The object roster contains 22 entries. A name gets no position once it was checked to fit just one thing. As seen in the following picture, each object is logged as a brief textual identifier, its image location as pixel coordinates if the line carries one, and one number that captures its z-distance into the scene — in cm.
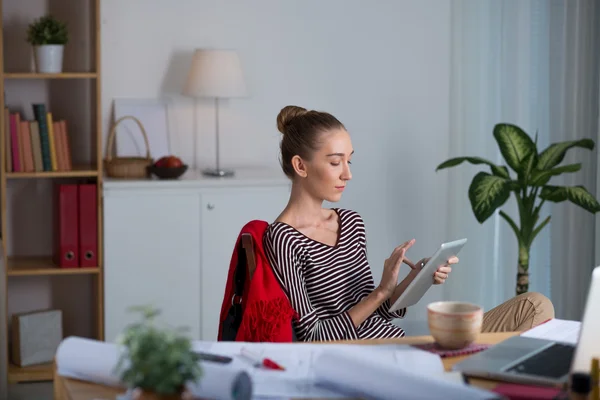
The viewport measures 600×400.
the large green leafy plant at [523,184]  394
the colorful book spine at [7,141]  385
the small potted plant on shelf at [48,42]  388
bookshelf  409
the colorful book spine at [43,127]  391
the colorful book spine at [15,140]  387
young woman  237
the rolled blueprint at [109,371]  143
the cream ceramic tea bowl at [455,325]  182
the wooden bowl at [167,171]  394
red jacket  229
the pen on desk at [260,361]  171
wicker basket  398
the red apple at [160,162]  396
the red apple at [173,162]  396
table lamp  404
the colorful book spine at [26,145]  389
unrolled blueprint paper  143
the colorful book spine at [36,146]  391
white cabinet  392
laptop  157
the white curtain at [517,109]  446
